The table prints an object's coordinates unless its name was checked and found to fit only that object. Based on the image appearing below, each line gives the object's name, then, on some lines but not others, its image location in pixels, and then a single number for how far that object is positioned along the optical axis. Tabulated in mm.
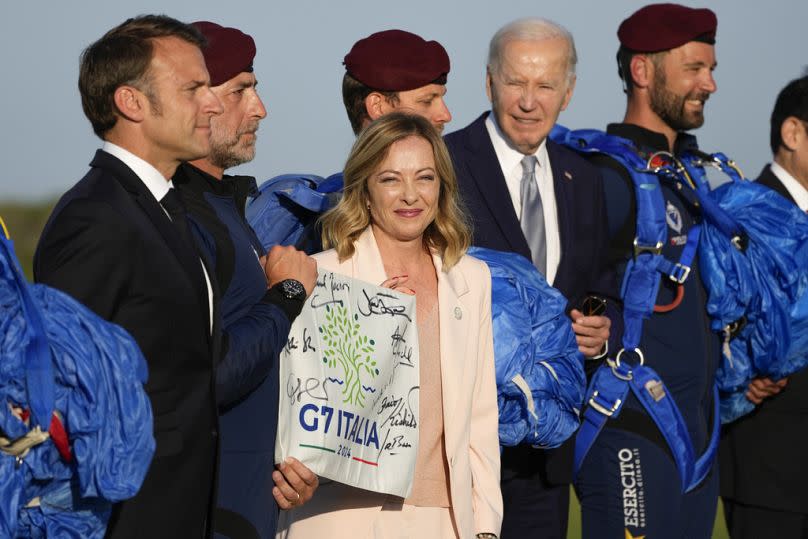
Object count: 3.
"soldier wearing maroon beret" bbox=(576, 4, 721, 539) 9624
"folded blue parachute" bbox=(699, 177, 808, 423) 10156
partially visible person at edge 10917
